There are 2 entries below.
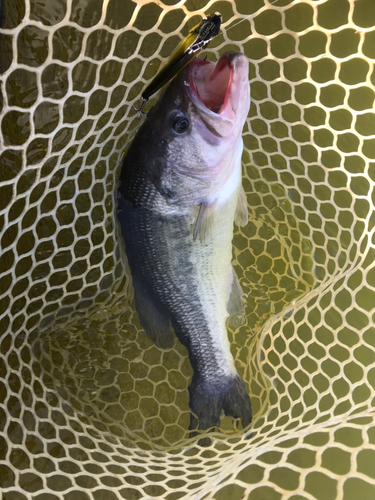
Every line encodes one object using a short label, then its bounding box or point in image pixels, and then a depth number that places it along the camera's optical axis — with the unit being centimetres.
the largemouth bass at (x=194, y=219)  47
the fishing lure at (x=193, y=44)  42
